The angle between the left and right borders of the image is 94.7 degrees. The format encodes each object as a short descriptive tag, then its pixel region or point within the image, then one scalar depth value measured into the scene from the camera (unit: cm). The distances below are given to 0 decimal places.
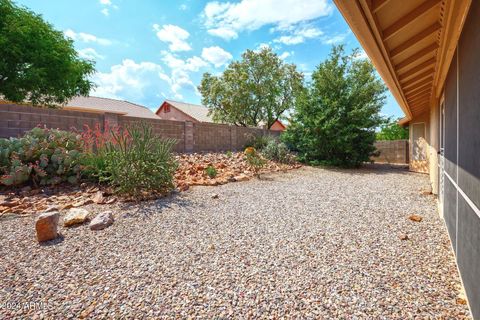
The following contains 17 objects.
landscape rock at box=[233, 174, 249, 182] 618
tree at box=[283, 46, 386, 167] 934
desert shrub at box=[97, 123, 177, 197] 392
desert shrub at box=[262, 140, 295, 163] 959
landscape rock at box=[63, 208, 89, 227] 292
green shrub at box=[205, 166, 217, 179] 610
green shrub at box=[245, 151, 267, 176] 704
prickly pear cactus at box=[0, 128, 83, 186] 416
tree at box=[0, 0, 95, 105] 888
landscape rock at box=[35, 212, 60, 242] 254
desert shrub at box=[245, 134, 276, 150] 1099
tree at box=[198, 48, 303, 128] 1834
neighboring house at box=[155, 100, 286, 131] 2302
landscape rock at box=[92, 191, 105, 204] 378
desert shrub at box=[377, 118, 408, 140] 1430
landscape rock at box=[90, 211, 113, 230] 286
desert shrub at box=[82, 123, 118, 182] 455
